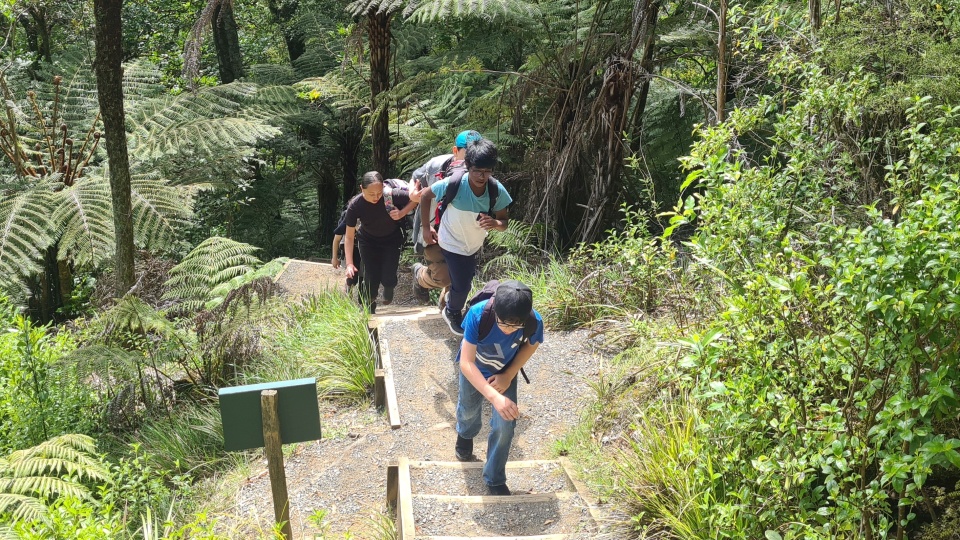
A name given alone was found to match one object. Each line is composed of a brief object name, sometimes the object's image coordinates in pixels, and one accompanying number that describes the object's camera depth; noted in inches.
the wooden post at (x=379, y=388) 263.6
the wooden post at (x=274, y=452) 165.9
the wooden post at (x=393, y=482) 204.4
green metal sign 165.6
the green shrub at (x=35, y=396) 255.9
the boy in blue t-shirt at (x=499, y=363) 171.2
